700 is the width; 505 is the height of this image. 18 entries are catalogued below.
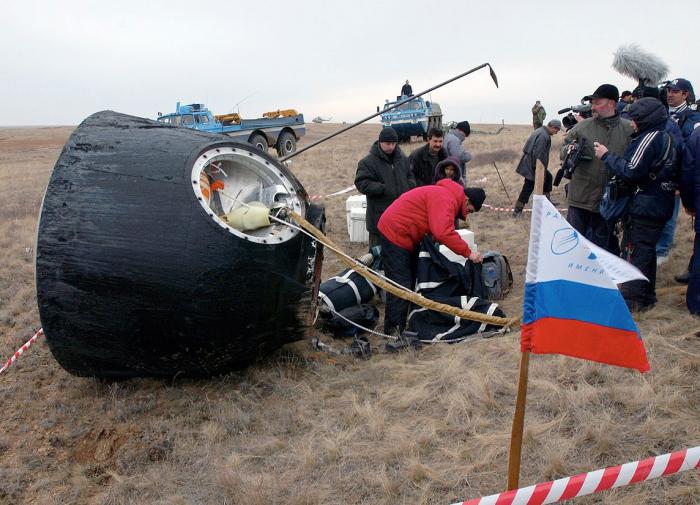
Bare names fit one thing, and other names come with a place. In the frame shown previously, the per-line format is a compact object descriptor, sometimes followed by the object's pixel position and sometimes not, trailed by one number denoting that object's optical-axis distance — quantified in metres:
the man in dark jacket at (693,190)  4.12
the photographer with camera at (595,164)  4.66
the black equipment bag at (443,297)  4.59
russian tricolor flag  2.20
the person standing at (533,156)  7.93
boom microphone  5.65
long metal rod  5.48
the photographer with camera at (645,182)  4.09
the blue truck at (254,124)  17.05
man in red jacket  4.40
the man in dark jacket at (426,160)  6.43
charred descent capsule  3.35
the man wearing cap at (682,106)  5.03
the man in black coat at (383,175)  5.60
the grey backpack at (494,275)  5.54
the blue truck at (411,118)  21.86
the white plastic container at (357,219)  7.63
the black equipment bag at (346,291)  5.06
